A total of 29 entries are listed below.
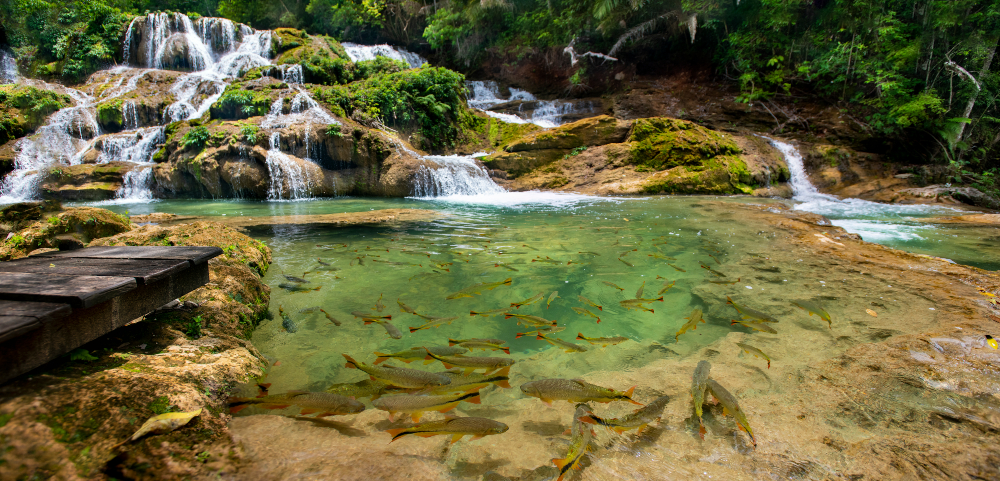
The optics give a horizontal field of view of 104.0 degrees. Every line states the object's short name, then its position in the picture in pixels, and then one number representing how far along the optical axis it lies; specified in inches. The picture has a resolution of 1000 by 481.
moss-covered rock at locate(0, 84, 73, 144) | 502.9
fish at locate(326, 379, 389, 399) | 72.3
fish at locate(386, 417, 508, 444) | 59.5
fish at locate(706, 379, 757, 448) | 63.5
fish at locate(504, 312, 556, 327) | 109.4
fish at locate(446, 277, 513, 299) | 130.5
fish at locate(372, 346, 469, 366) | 87.5
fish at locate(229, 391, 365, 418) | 65.2
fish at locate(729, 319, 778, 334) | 104.6
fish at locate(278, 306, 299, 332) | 107.8
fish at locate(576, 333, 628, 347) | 99.9
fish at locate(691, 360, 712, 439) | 68.2
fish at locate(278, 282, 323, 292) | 138.0
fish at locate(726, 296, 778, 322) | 109.2
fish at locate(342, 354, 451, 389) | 71.9
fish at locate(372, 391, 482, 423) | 64.3
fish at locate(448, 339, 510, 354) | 94.6
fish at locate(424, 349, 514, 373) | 82.1
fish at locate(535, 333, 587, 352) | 95.5
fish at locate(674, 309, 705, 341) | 107.7
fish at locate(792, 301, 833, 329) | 108.7
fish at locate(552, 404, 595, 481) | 54.4
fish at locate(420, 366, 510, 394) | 72.0
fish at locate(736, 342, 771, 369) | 91.9
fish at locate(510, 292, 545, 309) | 121.9
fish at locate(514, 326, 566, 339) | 105.4
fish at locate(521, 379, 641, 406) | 69.5
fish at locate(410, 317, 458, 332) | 109.5
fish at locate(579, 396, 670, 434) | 65.2
